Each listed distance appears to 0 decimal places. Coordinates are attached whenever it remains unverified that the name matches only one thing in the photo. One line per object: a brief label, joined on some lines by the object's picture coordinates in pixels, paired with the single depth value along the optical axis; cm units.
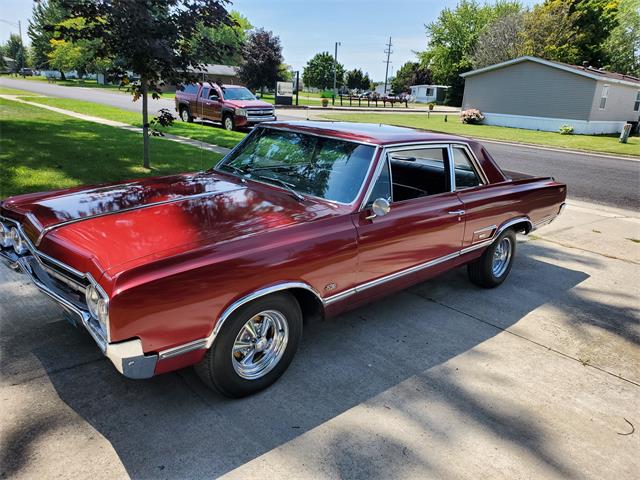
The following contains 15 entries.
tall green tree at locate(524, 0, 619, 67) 3916
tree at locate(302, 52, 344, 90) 8762
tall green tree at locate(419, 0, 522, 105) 5966
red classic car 253
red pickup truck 1792
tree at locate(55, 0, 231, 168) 705
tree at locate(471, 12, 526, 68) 4350
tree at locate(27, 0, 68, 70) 7598
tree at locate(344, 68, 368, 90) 9181
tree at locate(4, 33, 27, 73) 10346
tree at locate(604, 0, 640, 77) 4769
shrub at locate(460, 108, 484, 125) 3122
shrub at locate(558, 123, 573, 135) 2688
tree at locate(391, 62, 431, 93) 8069
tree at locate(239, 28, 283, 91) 4812
